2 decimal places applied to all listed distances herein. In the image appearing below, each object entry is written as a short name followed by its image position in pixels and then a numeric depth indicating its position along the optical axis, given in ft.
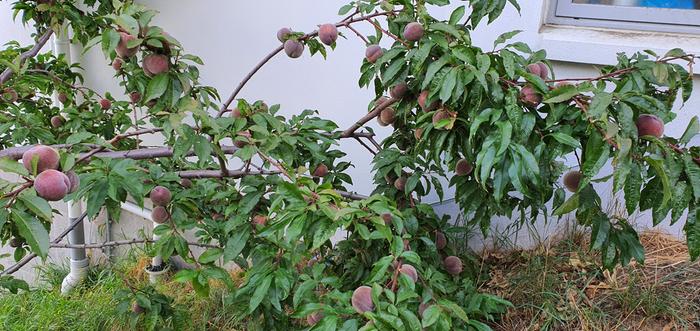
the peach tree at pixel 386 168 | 3.84
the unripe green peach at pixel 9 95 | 7.47
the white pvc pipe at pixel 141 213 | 11.17
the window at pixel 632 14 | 7.94
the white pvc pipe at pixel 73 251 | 11.72
